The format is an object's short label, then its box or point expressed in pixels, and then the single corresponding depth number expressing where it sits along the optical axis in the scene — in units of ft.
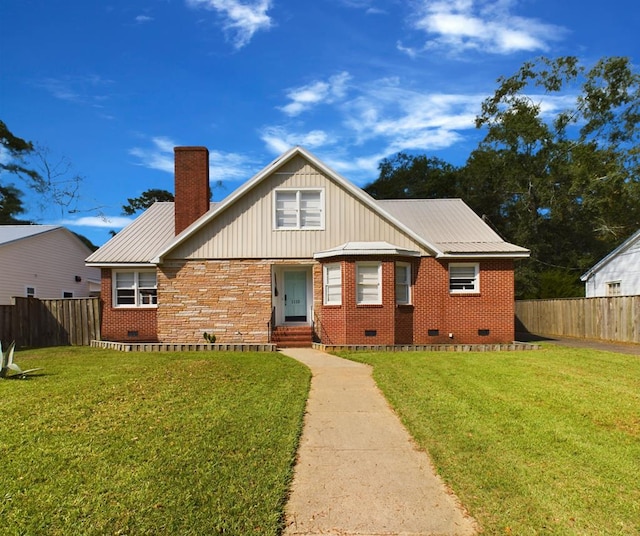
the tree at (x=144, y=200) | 163.73
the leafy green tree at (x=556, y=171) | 100.99
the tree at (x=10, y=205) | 129.70
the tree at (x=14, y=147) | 128.47
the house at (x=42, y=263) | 70.44
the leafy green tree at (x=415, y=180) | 125.29
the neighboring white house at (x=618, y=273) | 68.95
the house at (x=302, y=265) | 51.16
